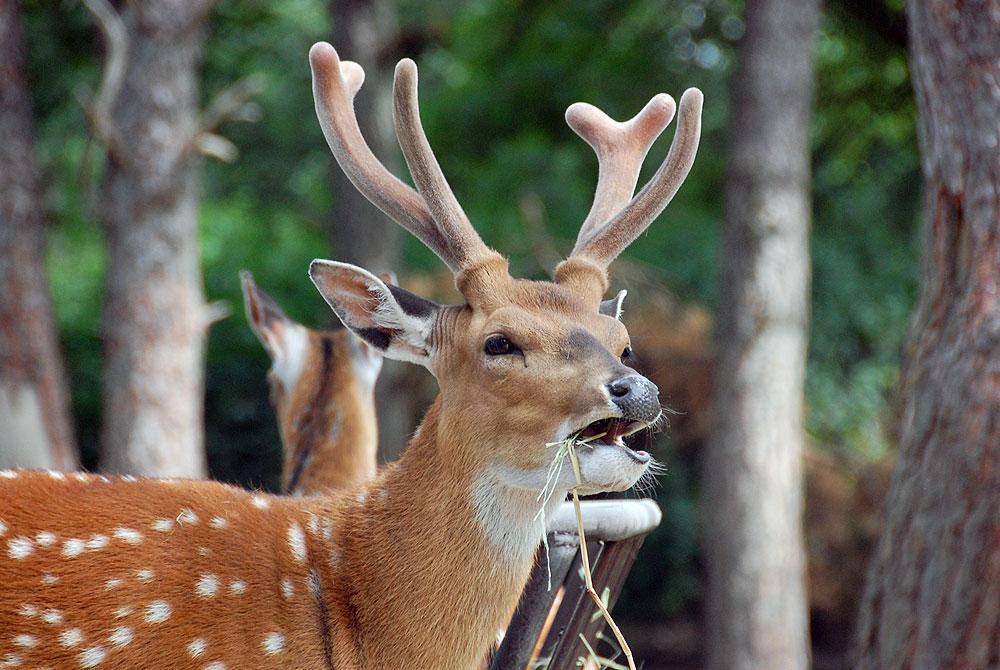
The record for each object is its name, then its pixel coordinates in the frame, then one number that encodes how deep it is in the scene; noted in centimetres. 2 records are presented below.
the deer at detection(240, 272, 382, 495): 970
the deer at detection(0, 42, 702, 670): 581
